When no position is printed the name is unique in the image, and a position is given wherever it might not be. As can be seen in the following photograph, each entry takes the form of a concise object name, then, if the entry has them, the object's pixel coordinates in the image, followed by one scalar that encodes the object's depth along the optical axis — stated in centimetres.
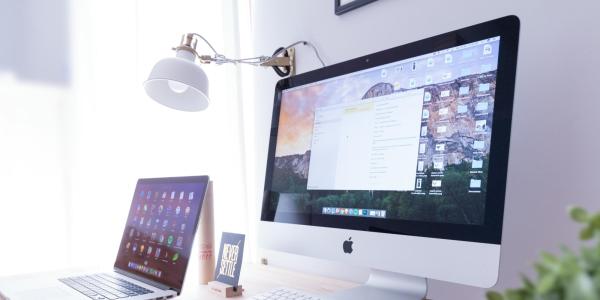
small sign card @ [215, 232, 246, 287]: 93
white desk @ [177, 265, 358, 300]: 95
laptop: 92
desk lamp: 104
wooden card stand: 91
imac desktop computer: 64
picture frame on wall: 111
